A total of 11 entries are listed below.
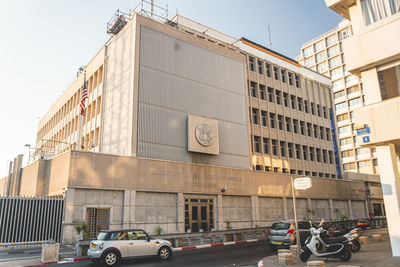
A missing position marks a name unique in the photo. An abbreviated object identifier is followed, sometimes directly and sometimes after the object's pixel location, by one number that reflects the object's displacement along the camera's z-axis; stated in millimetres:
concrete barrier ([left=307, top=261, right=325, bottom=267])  10272
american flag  28530
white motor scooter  12875
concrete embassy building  24641
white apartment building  79312
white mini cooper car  13934
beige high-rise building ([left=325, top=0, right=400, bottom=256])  13617
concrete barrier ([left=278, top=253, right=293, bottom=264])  12656
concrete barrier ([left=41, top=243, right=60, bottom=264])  15219
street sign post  12898
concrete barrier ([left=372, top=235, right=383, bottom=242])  20484
